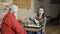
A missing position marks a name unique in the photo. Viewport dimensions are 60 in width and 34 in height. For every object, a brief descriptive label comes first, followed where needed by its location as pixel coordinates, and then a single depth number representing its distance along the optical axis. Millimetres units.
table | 2033
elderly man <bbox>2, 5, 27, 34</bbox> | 1720
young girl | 2236
